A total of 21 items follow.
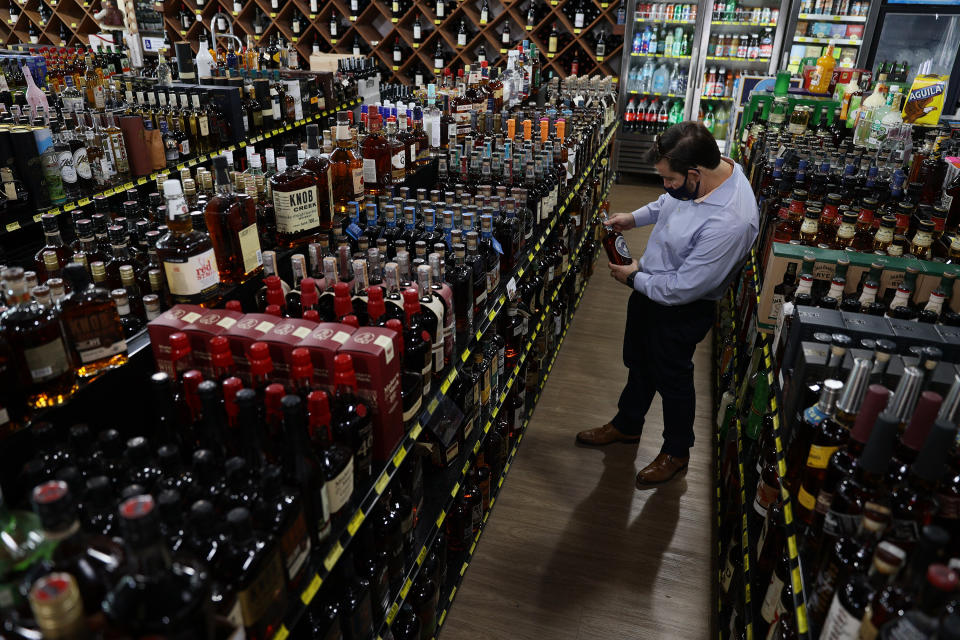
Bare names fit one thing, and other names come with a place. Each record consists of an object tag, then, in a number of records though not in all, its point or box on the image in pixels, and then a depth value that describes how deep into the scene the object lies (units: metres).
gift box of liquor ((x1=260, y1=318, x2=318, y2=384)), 1.45
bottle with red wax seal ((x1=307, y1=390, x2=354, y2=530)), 1.31
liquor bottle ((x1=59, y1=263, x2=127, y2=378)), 1.41
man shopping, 2.57
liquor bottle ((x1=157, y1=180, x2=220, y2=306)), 1.62
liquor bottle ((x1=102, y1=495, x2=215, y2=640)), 0.84
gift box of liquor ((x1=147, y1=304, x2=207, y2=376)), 1.47
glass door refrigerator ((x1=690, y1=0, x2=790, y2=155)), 7.57
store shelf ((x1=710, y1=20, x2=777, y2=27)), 7.58
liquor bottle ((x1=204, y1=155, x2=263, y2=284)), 1.82
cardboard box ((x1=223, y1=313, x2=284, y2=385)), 1.45
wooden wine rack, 8.13
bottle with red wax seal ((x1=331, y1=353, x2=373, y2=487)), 1.43
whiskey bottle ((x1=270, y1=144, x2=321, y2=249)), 2.05
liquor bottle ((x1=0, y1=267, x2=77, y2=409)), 1.28
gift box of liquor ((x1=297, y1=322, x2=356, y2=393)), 1.43
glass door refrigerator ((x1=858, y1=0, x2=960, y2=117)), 7.07
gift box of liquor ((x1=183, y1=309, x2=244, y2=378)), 1.45
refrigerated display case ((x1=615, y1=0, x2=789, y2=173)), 7.64
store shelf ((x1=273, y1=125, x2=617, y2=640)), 1.27
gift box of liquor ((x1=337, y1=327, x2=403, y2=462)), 1.43
